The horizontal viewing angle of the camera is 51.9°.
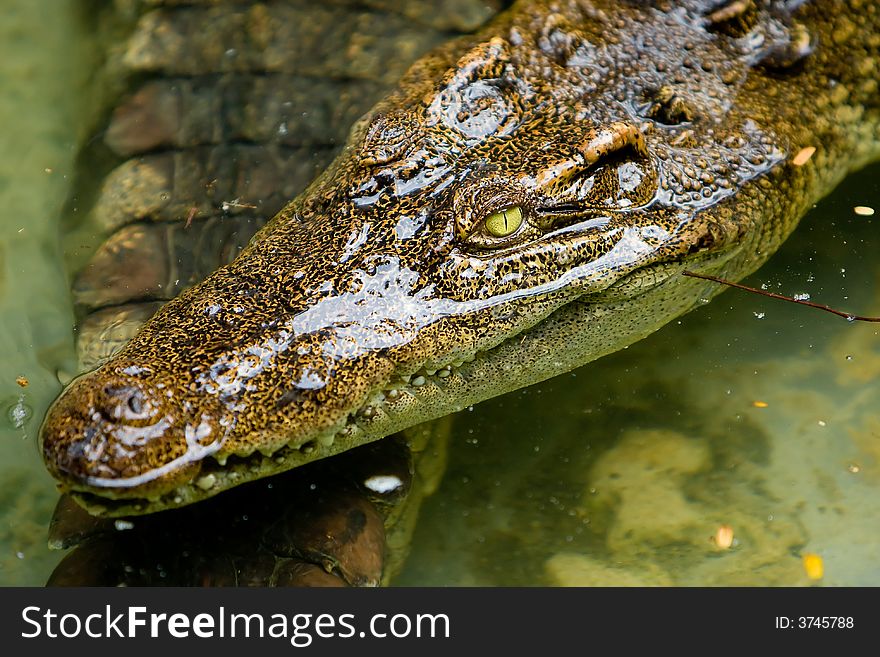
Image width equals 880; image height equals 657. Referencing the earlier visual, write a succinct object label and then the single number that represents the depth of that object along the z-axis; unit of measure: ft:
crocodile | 8.49
